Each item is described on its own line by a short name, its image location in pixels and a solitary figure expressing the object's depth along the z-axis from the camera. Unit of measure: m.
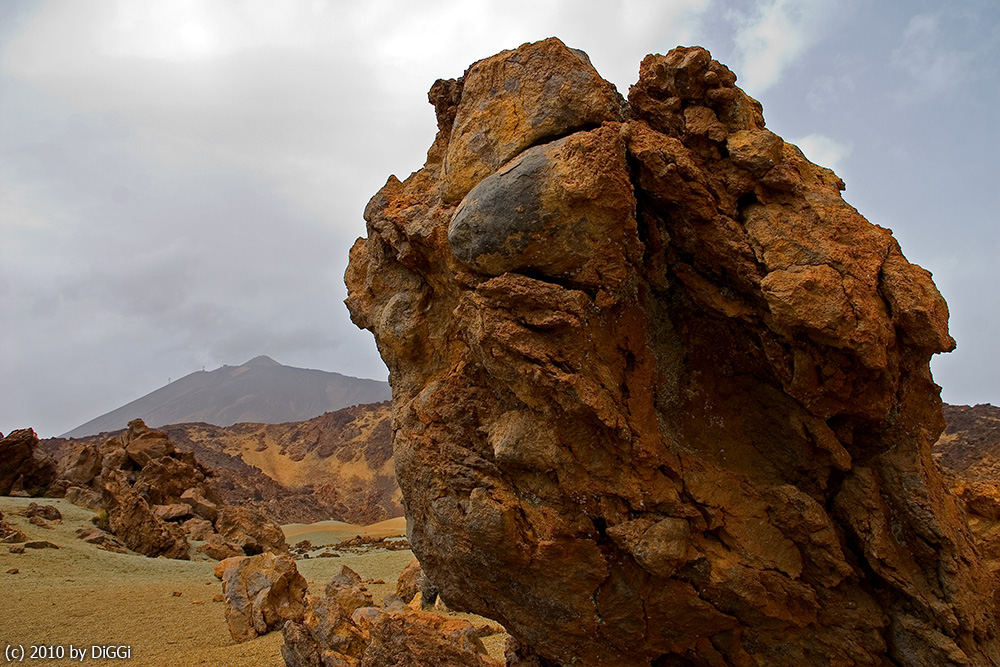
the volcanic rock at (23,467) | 21.69
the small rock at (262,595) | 8.98
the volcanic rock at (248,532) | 20.59
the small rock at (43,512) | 17.47
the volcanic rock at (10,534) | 14.21
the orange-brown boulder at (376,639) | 5.48
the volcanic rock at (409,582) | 12.02
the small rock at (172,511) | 20.92
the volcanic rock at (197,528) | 19.98
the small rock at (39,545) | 14.00
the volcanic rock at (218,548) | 18.47
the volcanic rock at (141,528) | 17.50
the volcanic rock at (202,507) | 21.98
